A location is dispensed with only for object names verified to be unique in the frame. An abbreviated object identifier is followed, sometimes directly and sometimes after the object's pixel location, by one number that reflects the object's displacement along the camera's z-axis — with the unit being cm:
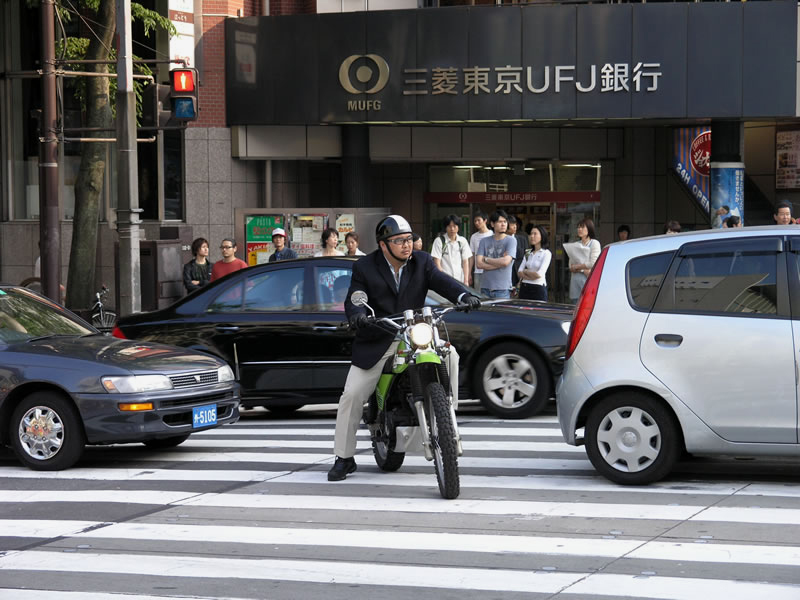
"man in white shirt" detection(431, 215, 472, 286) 1589
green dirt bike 761
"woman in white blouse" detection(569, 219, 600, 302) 1529
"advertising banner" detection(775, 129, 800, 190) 2531
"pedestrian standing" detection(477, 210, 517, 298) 1504
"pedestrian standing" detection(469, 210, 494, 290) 1602
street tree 1911
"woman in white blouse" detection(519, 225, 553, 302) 1479
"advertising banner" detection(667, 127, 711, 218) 2409
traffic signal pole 1512
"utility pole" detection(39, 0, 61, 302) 1589
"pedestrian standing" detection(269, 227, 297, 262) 1533
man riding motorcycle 825
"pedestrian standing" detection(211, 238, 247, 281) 1501
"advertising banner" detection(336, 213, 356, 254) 2109
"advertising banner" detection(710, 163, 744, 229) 2242
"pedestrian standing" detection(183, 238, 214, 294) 1550
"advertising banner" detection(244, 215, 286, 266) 2112
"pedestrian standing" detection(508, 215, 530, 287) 1808
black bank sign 2125
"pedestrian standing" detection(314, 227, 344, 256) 1515
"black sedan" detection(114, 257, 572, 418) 1144
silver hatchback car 770
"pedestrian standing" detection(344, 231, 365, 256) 1570
